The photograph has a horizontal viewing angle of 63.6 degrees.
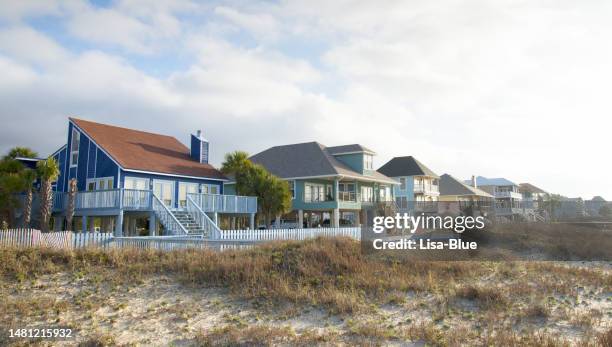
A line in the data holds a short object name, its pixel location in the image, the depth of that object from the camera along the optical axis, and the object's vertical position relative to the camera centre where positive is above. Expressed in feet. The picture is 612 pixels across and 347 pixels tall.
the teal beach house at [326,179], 134.92 +11.31
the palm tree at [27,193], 87.97 +5.27
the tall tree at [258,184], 115.03 +8.33
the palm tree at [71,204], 90.17 +3.25
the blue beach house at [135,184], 89.66 +7.76
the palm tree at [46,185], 85.61 +6.58
